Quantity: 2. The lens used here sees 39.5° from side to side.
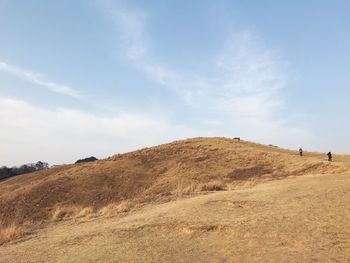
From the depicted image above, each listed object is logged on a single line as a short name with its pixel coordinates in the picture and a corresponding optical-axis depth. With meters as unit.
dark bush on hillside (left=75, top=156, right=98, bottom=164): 73.14
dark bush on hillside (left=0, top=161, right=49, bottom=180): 82.06
